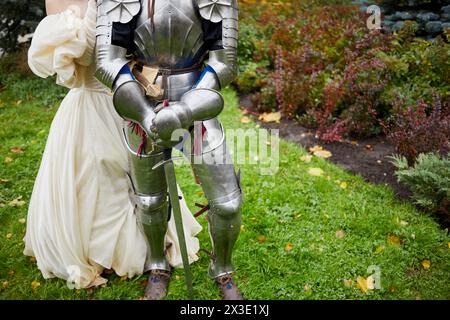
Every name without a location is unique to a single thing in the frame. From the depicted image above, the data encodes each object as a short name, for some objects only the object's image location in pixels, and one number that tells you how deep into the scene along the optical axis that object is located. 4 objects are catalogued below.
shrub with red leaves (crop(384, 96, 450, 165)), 3.61
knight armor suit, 2.10
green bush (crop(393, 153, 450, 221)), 3.18
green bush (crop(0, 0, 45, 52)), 5.76
